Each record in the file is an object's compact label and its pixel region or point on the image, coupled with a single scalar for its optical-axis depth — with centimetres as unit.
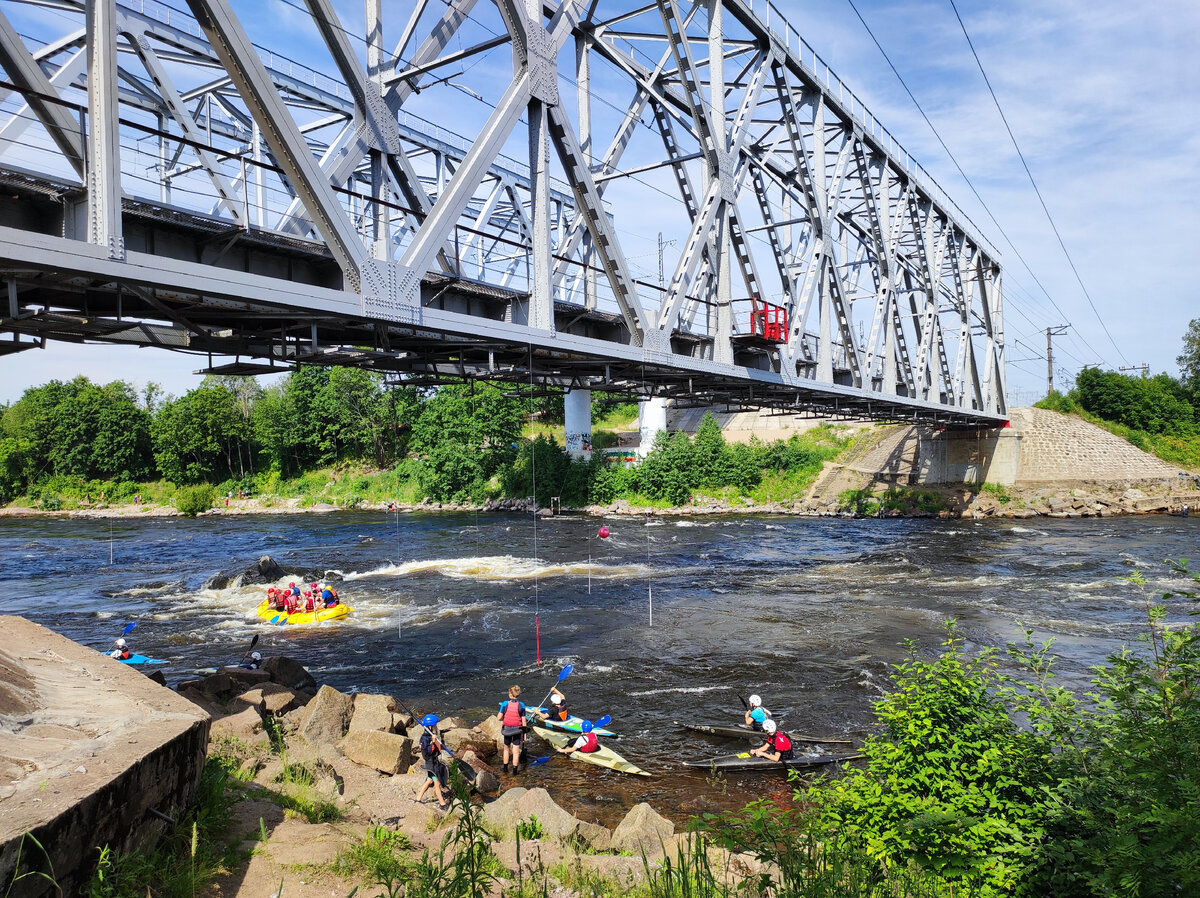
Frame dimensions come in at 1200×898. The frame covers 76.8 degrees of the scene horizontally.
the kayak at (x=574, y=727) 1352
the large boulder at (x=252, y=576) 2952
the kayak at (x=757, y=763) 1237
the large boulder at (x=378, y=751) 1120
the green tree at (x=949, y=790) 663
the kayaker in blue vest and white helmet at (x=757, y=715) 1348
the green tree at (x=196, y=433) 7538
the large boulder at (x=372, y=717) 1224
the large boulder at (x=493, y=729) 1323
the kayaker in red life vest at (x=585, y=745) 1286
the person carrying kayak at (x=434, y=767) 1030
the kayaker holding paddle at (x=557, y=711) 1395
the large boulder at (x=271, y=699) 1227
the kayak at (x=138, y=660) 1694
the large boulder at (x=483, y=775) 1147
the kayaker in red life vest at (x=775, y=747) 1253
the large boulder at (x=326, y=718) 1137
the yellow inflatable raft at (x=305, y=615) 2311
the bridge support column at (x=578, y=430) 6122
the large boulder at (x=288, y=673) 1561
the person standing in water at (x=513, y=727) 1253
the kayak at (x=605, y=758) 1231
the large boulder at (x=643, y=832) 835
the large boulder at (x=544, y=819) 867
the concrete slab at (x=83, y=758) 445
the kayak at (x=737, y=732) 1342
